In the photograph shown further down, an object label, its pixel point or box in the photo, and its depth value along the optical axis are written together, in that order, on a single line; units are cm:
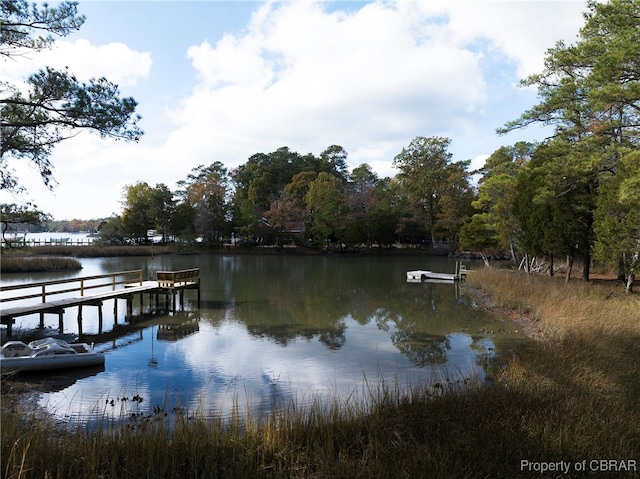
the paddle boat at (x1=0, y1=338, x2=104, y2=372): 891
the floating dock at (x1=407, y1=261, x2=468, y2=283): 2911
